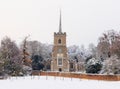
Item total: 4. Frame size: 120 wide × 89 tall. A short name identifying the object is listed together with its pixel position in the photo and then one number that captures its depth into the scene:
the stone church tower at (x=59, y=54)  81.69
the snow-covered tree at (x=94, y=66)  55.25
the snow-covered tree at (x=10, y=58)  61.75
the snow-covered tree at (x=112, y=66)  49.81
